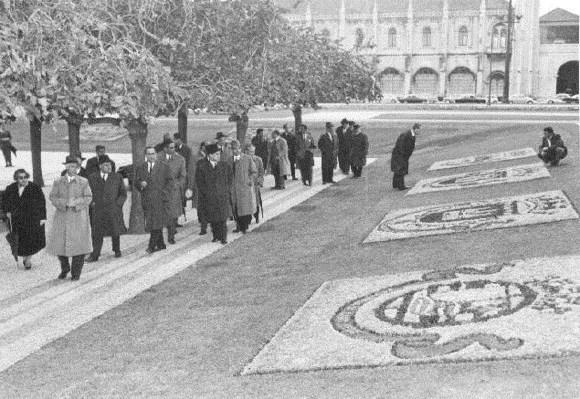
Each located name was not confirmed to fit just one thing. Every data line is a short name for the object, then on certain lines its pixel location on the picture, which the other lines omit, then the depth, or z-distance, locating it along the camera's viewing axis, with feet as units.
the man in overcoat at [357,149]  77.05
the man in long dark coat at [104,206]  42.75
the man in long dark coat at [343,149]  80.94
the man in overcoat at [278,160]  71.05
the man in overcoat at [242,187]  49.57
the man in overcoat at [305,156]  73.82
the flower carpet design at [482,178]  61.41
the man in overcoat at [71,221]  37.37
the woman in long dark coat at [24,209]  39.88
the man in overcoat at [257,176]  51.97
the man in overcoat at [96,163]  45.66
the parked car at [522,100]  232.73
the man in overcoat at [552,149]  64.95
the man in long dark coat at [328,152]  73.64
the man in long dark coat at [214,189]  46.34
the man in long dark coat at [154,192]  44.55
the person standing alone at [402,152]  63.46
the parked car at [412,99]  261.44
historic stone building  268.41
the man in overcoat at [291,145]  78.02
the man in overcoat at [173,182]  45.19
